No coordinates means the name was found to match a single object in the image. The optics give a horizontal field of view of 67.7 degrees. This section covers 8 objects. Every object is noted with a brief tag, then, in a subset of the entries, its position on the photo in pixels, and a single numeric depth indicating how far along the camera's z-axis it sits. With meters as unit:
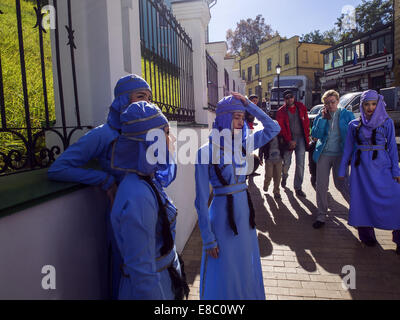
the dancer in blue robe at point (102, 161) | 1.80
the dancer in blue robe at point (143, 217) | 1.47
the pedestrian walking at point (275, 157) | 6.46
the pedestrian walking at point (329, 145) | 4.70
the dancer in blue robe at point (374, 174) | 3.87
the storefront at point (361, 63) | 23.75
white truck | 23.86
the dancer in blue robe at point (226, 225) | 2.33
